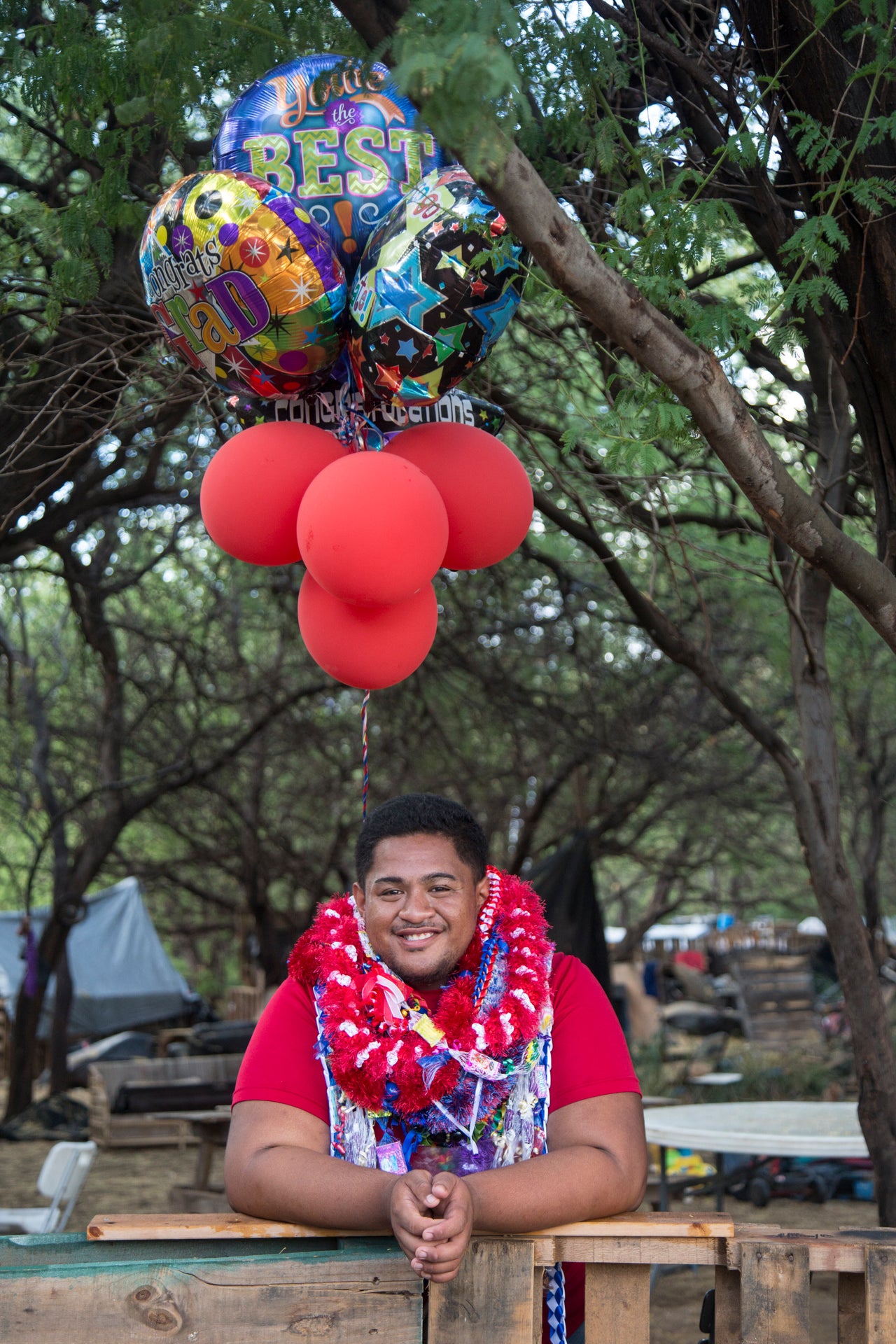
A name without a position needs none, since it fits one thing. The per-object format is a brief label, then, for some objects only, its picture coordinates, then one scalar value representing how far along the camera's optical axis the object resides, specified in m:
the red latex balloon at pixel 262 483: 2.40
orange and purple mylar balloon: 2.27
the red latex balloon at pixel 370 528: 2.12
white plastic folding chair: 4.91
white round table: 4.49
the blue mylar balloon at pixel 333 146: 2.48
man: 1.92
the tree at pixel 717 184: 1.61
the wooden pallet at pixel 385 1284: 1.70
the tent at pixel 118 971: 14.88
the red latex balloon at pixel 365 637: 2.41
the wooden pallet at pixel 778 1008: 11.27
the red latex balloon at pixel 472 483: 2.45
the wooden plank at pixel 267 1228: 1.80
